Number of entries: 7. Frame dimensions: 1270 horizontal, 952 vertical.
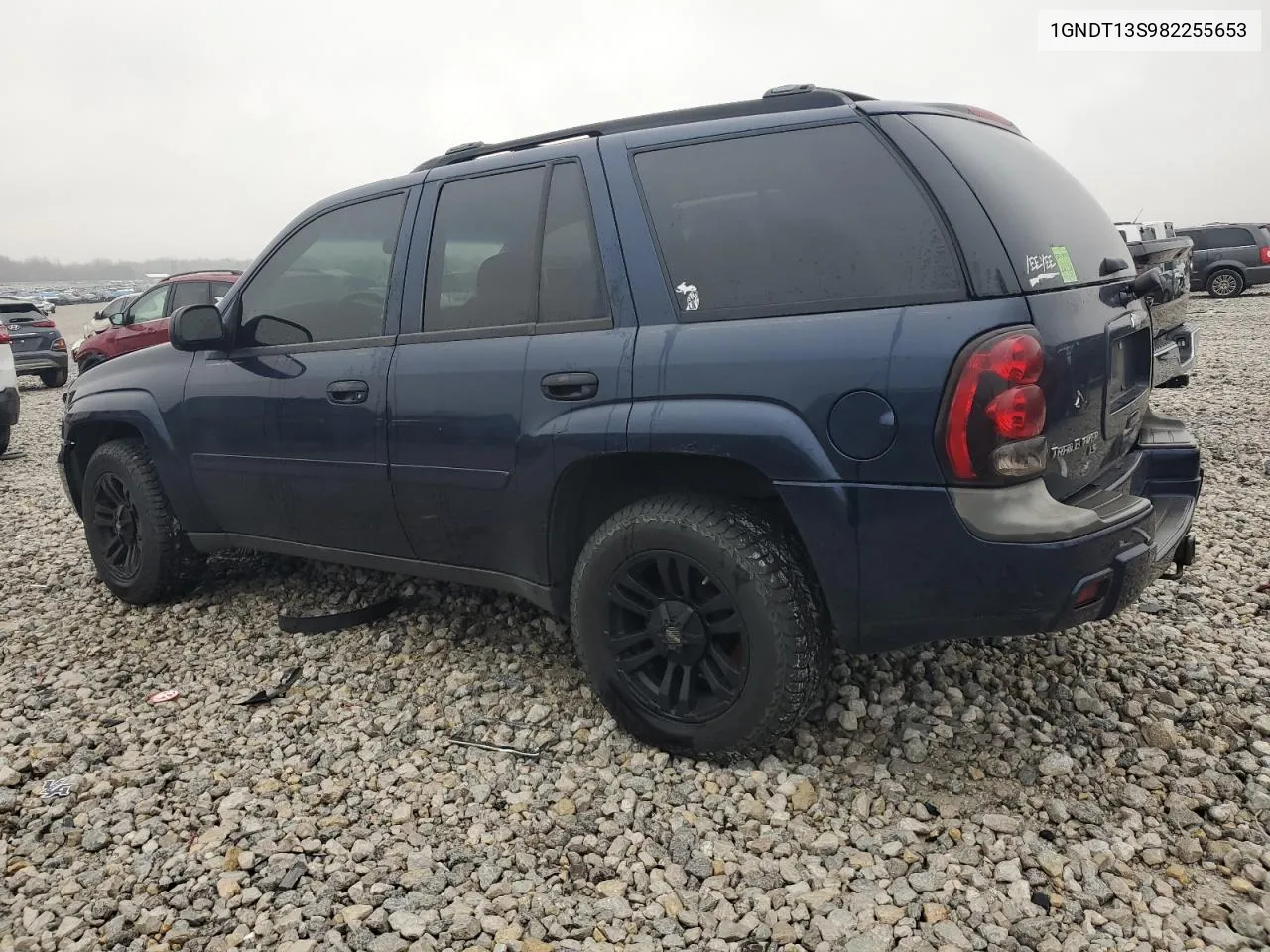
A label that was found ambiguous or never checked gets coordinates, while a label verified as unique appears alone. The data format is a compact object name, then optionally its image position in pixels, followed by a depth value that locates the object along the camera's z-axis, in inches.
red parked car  535.2
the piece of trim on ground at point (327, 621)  155.8
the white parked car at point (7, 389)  358.0
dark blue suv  90.3
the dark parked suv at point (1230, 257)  755.4
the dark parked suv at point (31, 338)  585.3
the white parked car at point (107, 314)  560.4
